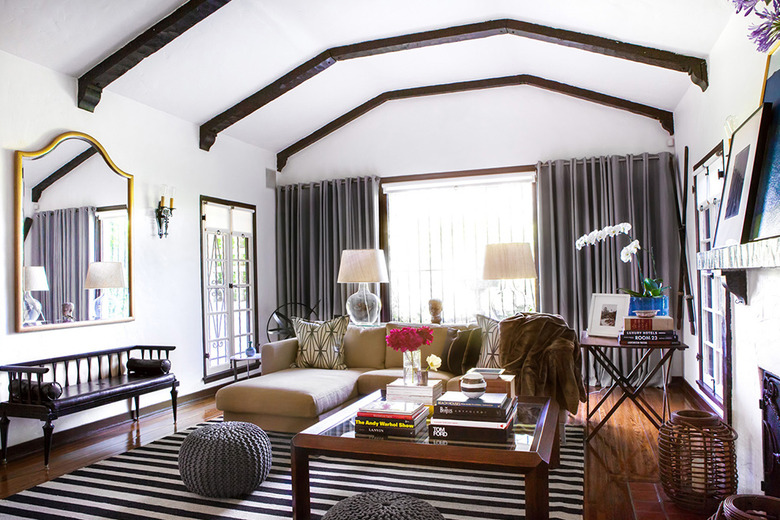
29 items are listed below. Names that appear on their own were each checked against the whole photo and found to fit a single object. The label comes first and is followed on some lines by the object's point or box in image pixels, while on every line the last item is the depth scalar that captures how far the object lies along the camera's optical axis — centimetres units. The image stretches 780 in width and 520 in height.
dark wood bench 348
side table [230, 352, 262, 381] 512
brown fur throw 354
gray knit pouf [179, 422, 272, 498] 287
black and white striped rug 274
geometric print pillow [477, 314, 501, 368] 397
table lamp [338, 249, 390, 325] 488
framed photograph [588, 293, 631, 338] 386
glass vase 303
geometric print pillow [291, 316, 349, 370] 462
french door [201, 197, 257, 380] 561
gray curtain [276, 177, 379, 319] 646
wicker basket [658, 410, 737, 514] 259
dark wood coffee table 206
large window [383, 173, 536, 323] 607
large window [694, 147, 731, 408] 400
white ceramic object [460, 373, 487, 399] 254
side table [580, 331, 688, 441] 348
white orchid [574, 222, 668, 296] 375
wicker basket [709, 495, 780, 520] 179
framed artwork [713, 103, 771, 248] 222
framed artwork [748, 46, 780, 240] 203
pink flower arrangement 297
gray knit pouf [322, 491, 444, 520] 208
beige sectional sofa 378
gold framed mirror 387
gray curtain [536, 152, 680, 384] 540
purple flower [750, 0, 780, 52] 150
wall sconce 492
